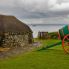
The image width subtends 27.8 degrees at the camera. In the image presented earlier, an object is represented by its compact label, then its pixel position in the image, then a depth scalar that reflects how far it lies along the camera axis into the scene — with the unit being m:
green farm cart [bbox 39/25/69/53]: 12.80
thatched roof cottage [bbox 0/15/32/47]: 17.24
